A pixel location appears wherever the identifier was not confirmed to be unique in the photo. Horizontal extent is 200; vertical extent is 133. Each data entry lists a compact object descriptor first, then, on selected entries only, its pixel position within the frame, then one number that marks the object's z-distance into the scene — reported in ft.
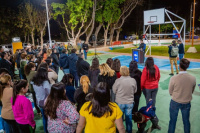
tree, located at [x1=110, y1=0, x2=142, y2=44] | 102.50
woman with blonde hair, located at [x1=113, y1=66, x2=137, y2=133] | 12.99
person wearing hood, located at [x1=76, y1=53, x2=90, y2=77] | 21.25
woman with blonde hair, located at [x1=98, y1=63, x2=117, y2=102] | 15.17
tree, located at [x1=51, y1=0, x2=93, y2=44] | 80.94
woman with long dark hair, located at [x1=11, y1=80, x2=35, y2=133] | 10.54
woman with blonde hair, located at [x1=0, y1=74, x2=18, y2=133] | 11.80
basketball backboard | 50.70
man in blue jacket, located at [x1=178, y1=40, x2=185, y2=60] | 34.60
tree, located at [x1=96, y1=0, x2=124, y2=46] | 90.48
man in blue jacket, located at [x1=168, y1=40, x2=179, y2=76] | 29.60
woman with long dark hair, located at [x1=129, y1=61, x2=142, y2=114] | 15.37
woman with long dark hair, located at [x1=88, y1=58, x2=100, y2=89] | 17.63
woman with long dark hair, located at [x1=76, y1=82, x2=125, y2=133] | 7.45
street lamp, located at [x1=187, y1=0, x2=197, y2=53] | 57.11
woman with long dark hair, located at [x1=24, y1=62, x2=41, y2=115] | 17.26
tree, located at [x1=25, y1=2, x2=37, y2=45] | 99.52
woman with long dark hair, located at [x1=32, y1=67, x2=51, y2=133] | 13.21
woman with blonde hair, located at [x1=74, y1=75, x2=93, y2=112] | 12.31
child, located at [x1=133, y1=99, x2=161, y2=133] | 13.11
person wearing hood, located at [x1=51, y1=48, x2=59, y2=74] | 27.29
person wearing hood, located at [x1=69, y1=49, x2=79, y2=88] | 25.08
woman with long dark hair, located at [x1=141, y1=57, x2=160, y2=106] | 15.15
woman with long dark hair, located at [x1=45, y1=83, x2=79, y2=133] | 8.96
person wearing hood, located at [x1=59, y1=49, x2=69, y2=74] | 26.21
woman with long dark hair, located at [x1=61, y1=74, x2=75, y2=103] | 13.69
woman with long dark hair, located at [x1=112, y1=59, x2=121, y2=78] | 17.44
